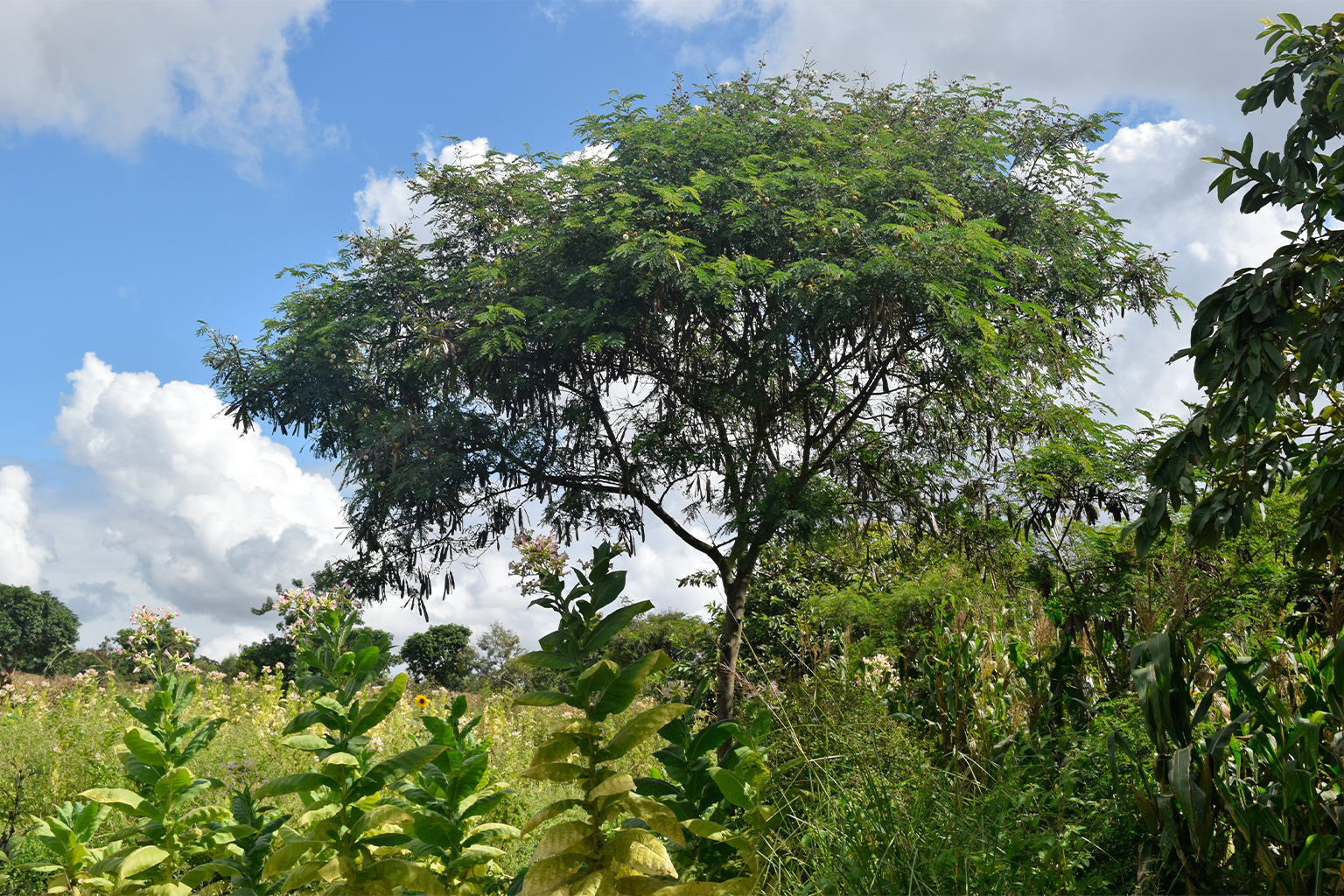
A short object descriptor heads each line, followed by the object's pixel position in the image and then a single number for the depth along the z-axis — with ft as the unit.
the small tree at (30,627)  91.56
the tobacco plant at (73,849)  10.93
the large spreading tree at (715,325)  26.76
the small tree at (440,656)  65.31
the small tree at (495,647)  64.59
